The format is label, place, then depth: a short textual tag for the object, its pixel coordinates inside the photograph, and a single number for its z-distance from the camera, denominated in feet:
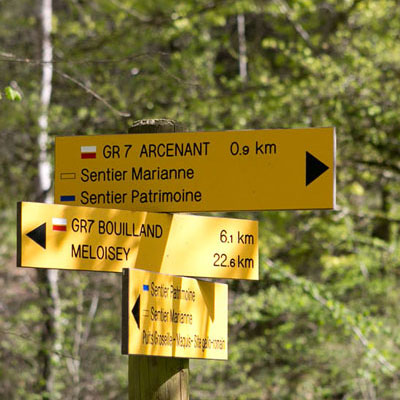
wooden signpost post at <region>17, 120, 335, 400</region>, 19.79
